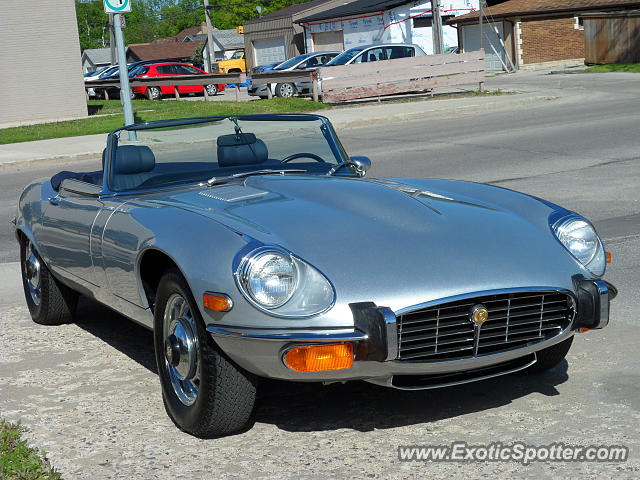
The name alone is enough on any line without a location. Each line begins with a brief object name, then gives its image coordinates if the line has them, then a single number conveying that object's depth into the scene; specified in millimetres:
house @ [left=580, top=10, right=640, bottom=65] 38094
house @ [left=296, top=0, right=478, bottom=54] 50156
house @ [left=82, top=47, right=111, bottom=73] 103556
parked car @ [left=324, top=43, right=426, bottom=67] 31016
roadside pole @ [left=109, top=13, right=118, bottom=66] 52781
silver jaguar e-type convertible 3797
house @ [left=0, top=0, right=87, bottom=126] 28969
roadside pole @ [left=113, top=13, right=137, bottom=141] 16031
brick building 45656
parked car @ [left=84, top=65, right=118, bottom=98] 41406
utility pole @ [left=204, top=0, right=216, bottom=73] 59747
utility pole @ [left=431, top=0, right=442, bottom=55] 33156
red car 37688
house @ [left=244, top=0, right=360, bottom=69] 58156
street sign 14859
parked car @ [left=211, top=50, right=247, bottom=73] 67344
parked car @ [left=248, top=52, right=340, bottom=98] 30342
